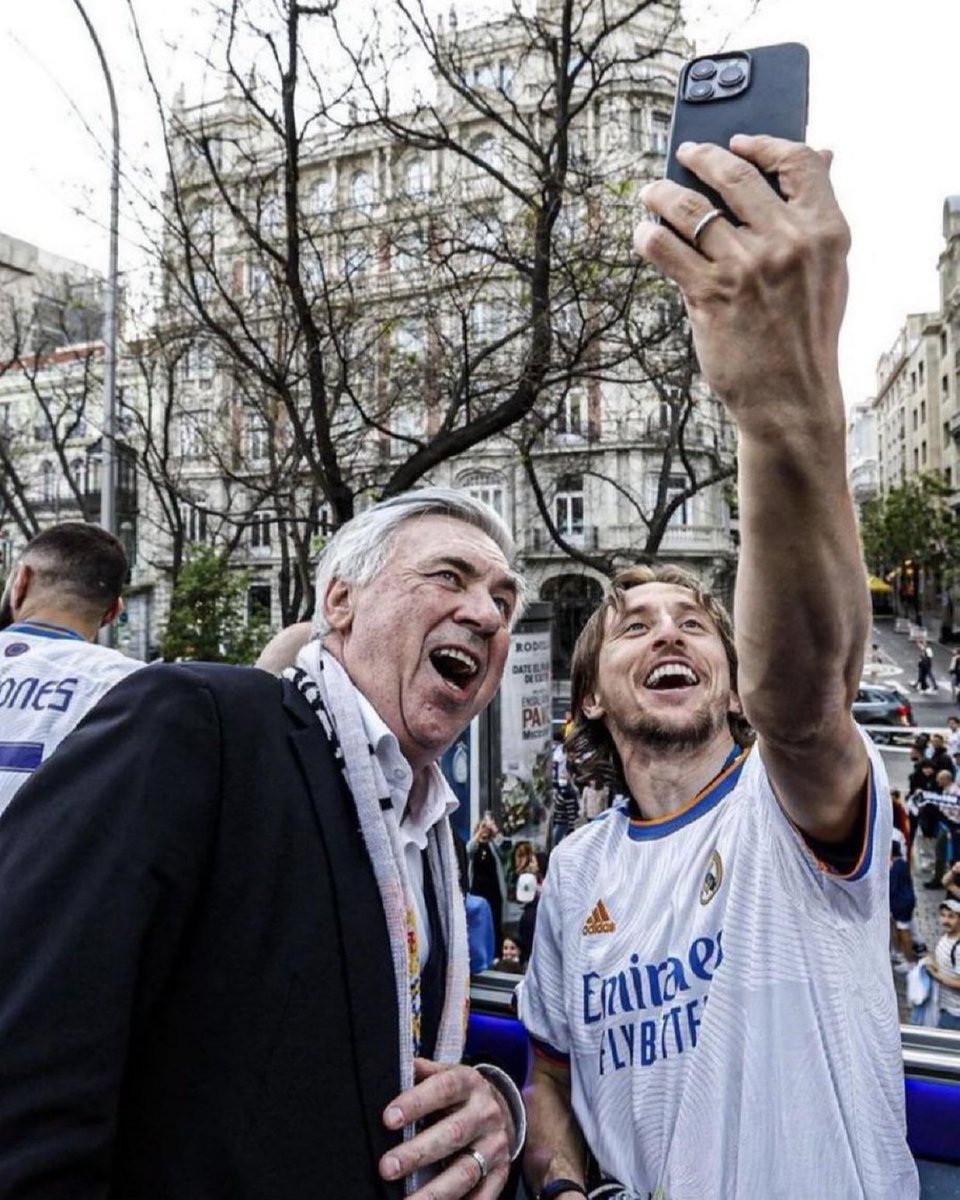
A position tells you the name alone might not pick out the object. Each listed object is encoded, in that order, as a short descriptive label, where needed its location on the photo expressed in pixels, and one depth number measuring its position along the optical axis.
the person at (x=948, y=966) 6.01
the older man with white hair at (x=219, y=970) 1.13
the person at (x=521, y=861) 8.38
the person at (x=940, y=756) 14.10
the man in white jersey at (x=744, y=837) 1.02
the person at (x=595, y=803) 4.68
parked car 23.92
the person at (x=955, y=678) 29.20
